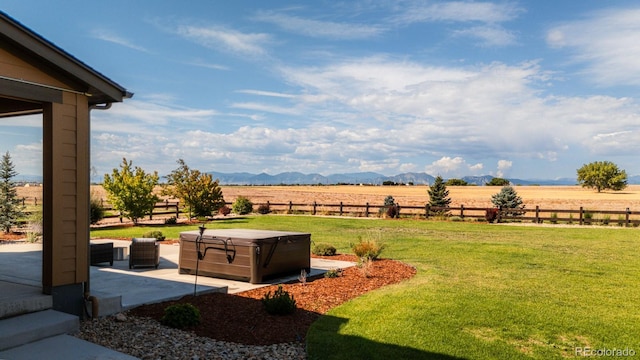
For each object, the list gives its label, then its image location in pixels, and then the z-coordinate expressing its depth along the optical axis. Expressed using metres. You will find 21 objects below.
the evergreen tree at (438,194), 30.14
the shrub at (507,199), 29.06
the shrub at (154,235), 15.23
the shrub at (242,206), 28.94
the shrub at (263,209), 29.67
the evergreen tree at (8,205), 14.73
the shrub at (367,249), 11.05
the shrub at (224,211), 27.52
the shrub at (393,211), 27.39
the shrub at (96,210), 21.21
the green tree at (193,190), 24.53
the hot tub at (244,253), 8.68
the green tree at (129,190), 22.45
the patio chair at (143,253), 9.86
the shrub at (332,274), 9.57
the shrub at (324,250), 12.77
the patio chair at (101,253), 10.04
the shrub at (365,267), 9.79
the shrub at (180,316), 5.95
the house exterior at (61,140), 5.32
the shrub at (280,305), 6.66
